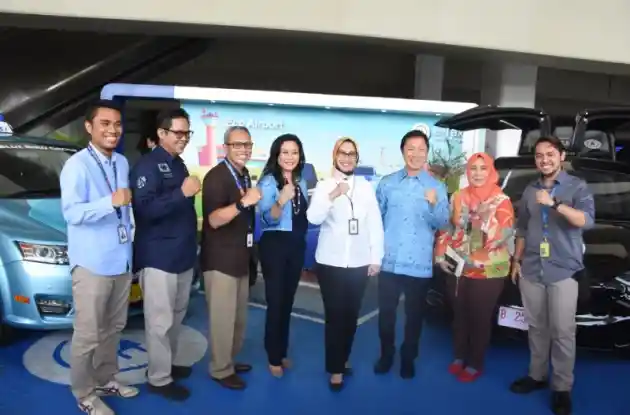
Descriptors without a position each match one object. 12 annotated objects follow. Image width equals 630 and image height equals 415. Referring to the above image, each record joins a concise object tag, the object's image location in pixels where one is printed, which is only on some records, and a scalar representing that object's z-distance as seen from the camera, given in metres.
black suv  3.17
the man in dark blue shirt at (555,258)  2.77
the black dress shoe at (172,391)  2.84
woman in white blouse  2.94
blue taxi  3.14
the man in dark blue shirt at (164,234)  2.63
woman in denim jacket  2.96
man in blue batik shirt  3.08
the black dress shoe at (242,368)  3.24
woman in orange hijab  3.07
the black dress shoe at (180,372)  3.11
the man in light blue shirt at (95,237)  2.42
